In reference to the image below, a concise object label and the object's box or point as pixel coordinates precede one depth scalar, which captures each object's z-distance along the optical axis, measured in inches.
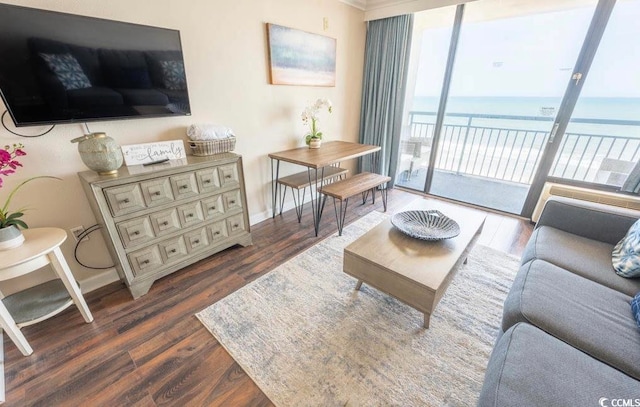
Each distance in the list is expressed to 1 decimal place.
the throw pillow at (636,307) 40.0
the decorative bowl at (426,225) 64.8
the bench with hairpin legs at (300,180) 104.1
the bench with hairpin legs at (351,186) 95.9
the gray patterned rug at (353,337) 46.7
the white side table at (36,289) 48.1
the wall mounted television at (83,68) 49.8
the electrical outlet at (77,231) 65.6
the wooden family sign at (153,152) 65.8
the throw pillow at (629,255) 49.4
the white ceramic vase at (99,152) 55.9
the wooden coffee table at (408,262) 53.1
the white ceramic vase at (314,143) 112.8
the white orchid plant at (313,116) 106.7
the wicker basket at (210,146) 76.3
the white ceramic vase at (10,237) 49.0
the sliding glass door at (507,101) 91.7
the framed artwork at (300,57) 94.7
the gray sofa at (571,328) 30.6
